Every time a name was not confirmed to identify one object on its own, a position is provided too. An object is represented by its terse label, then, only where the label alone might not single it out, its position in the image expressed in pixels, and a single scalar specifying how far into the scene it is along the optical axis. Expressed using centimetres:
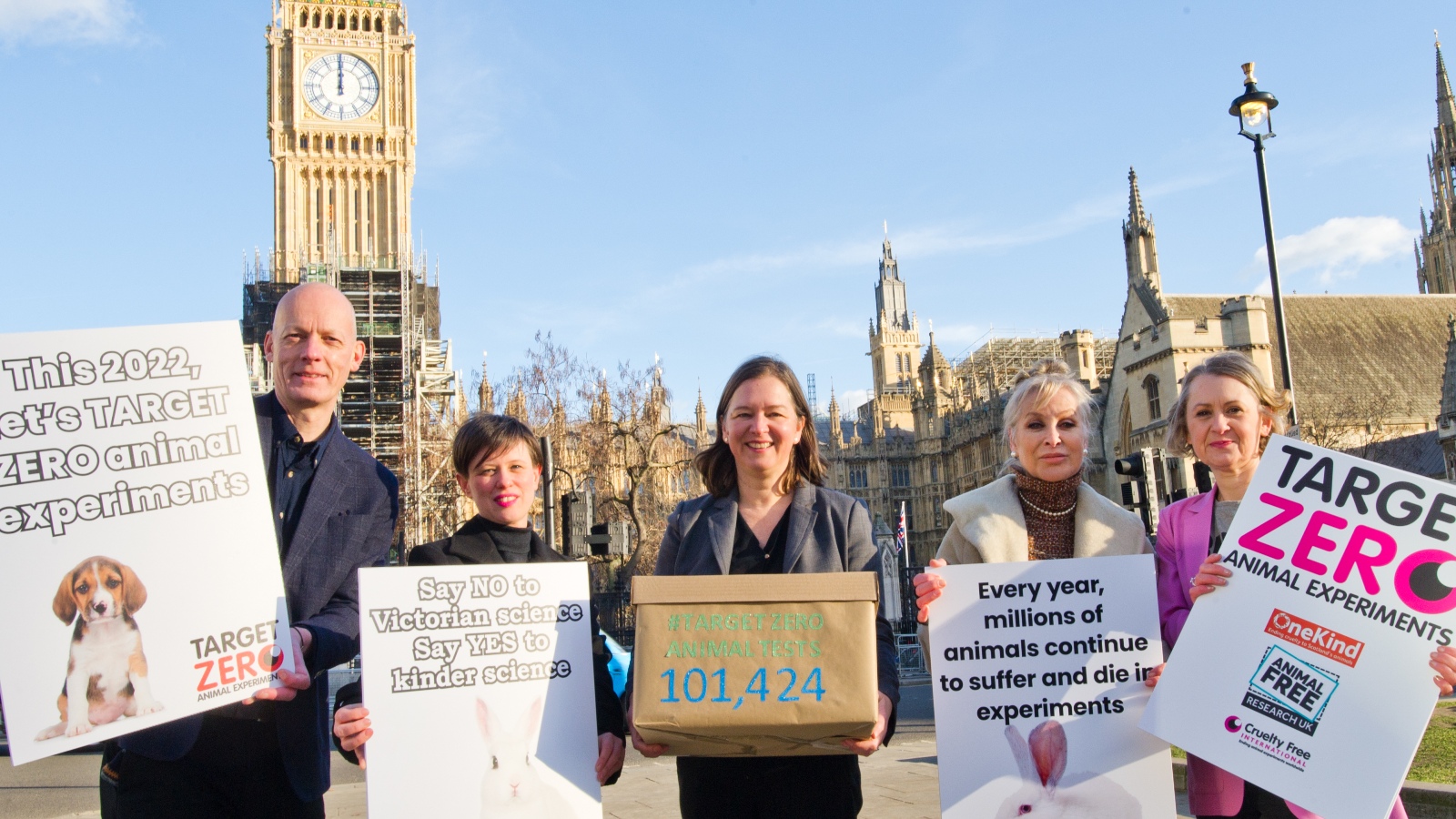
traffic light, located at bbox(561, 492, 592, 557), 1334
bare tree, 2494
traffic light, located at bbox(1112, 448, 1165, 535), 1052
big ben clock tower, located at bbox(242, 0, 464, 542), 5766
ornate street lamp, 1042
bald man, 312
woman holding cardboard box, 331
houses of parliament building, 3578
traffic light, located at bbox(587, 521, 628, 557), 1293
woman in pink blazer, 364
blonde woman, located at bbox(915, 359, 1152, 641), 356
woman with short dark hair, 347
